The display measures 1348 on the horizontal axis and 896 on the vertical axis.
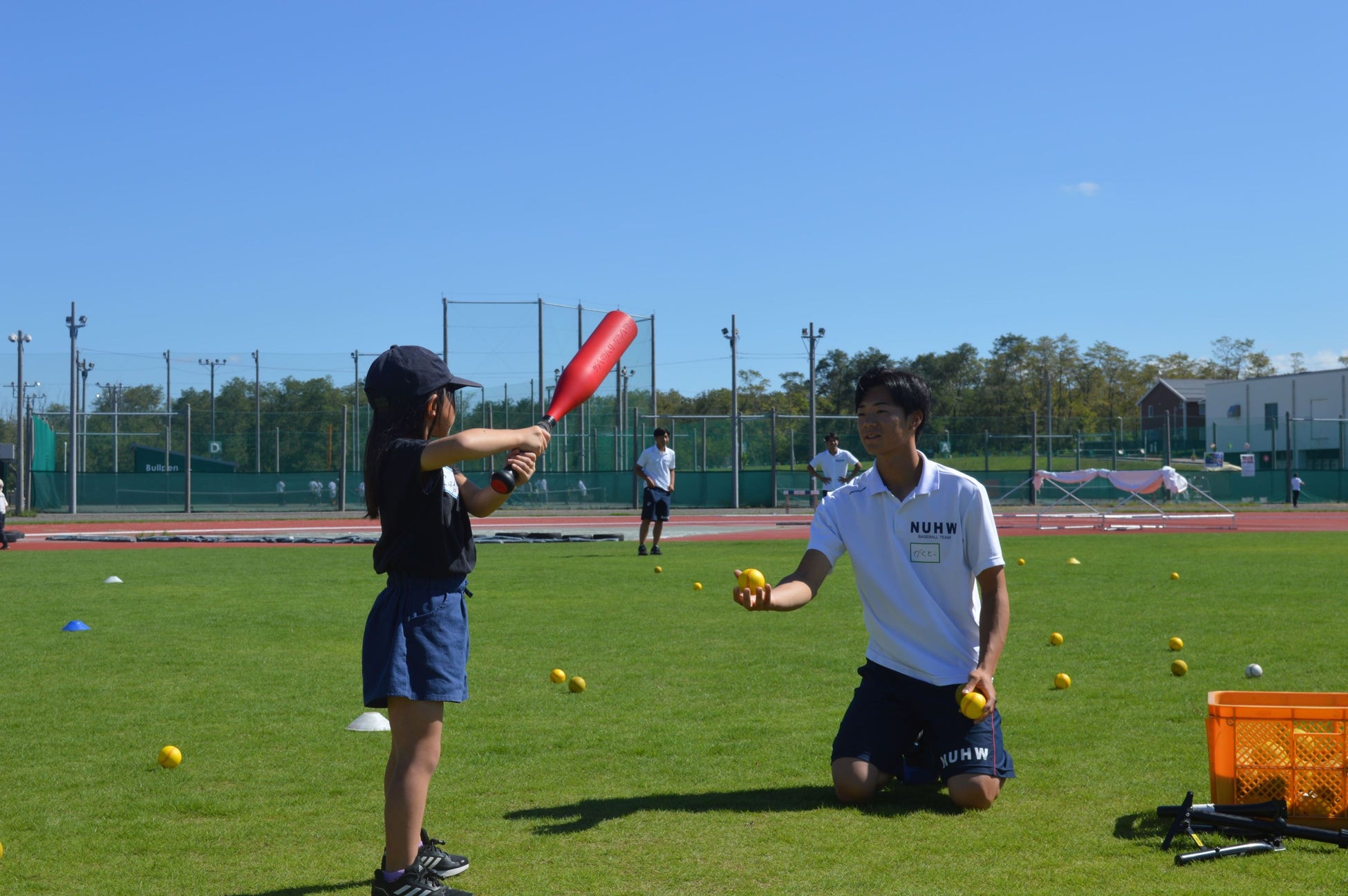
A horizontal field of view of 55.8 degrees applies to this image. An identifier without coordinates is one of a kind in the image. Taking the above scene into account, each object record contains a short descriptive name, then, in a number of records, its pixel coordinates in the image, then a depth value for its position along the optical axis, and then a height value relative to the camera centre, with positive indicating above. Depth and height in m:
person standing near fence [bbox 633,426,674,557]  19.28 -0.48
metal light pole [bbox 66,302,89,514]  39.97 +3.05
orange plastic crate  4.82 -1.19
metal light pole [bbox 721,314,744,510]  41.00 -0.40
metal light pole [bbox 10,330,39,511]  36.74 +0.14
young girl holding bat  4.17 -0.45
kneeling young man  5.39 -0.65
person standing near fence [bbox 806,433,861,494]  21.00 -0.29
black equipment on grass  4.59 -1.40
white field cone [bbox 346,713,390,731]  6.92 -1.51
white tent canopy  29.77 -0.74
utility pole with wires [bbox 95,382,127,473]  40.44 +1.21
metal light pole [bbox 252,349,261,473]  46.22 +2.54
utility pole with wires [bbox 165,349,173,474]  46.75 +2.37
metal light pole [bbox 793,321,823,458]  50.66 +4.45
